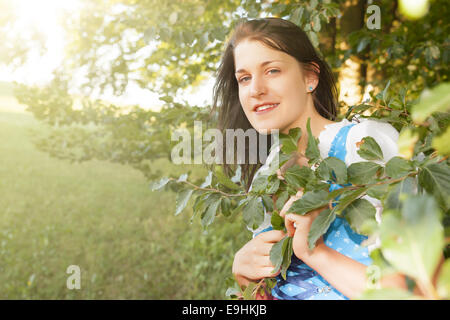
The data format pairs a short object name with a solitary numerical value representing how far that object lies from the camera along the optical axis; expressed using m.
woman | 0.98
